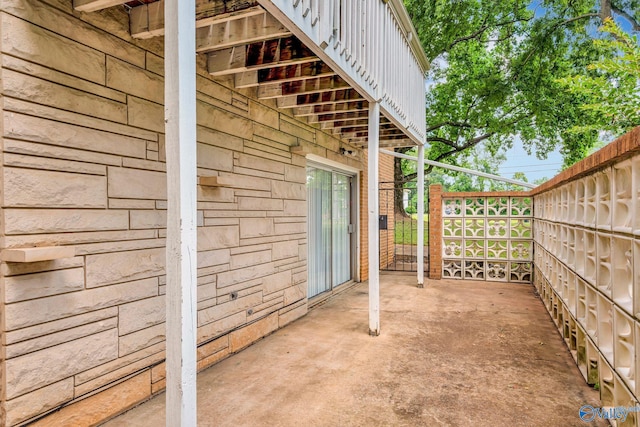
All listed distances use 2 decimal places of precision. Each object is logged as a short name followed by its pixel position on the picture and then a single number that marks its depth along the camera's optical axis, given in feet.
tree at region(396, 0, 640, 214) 30.50
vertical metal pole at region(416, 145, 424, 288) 22.02
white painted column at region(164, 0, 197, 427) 5.30
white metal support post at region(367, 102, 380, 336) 13.39
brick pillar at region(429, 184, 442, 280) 24.61
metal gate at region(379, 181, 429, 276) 28.25
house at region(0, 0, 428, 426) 6.31
